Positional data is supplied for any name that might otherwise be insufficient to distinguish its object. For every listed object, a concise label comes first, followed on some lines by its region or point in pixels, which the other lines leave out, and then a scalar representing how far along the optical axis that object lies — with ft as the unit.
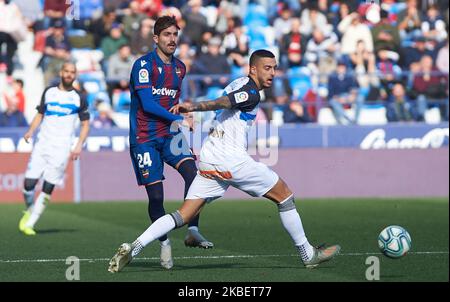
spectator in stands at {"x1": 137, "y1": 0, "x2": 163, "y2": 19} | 82.94
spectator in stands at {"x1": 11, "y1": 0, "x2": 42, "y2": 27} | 80.12
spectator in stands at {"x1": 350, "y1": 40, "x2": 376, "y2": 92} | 79.56
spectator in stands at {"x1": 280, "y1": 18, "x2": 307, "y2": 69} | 80.28
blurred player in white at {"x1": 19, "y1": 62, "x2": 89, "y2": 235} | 49.24
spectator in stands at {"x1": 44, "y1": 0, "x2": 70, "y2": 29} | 80.59
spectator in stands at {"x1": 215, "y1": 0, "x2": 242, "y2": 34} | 82.89
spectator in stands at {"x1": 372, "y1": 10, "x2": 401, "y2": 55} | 82.28
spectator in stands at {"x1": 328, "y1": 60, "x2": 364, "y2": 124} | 74.84
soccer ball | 34.30
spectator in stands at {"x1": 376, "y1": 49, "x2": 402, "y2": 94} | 77.22
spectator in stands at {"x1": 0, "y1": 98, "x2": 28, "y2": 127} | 71.89
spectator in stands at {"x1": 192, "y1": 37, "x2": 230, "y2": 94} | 76.95
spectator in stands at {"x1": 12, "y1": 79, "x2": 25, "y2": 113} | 73.31
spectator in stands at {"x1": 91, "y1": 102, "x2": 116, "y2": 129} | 72.54
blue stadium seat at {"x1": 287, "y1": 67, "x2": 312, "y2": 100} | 77.15
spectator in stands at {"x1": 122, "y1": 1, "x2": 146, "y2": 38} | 80.48
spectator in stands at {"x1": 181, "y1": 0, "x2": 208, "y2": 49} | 81.71
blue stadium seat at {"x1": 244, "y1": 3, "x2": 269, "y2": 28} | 83.92
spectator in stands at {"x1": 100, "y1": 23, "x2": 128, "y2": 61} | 78.79
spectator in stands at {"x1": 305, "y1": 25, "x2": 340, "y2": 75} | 80.07
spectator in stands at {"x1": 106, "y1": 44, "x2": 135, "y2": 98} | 75.20
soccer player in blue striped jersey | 35.40
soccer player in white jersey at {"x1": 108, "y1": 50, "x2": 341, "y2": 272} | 32.60
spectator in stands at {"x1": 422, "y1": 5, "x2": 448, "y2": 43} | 84.48
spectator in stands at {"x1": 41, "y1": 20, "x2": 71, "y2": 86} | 75.97
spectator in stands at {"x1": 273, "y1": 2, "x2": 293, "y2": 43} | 83.41
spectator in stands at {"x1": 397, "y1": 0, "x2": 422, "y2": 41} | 85.10
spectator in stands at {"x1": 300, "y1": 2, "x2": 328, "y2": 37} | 83.71
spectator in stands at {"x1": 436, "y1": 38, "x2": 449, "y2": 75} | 80.64
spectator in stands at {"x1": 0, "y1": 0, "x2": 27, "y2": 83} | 77.61
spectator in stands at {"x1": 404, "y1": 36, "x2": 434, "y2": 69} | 81.15
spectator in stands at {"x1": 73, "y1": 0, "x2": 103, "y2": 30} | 81.41
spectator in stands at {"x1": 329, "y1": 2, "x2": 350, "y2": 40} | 84.74
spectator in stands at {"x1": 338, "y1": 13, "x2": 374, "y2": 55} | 81.15
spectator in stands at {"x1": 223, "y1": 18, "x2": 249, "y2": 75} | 79.15
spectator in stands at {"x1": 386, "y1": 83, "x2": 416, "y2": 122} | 74.95
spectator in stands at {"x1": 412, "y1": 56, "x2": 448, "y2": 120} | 75.72
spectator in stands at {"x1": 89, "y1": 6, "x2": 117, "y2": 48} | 80.64
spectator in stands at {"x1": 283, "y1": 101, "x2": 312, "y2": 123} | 73.92
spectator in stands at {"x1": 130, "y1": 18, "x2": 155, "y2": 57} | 78.07
